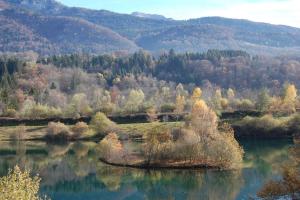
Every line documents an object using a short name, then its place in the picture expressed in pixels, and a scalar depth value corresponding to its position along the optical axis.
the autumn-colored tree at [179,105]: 149.38
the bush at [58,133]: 129.00
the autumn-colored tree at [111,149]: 85.88
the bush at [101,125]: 128.38
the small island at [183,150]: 77.19
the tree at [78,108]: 150.75
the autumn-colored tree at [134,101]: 153.38
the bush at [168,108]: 155.00
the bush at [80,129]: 130.00
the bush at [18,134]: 131.11
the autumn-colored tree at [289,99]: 136.38
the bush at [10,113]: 151.12
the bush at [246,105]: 145.07
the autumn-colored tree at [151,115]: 140.95
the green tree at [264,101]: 138.75
